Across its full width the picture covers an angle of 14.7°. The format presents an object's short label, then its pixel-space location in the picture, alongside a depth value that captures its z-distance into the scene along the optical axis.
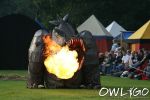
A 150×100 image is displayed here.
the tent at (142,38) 35.06
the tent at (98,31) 46.12
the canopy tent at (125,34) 45.08
